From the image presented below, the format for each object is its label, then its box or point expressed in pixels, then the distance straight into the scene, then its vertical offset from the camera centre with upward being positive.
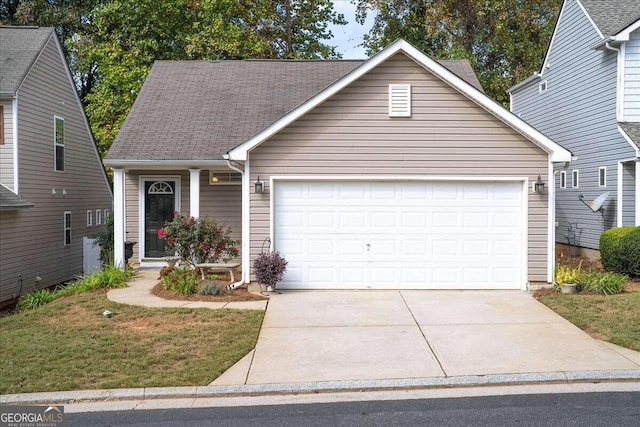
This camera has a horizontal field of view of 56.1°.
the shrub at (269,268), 11.47 -1.18
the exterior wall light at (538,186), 11.83 +0.41
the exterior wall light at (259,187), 11.89 +0.39
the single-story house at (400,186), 11.91 +0.42
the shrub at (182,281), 11.41 -1.44
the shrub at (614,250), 13.05 -0.97
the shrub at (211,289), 11.25 -1.55
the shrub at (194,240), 12.59 -0.69
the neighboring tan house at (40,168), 15.62 +1.14
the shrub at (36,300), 12.33 -1.95
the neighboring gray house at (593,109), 15.34 +2.85
